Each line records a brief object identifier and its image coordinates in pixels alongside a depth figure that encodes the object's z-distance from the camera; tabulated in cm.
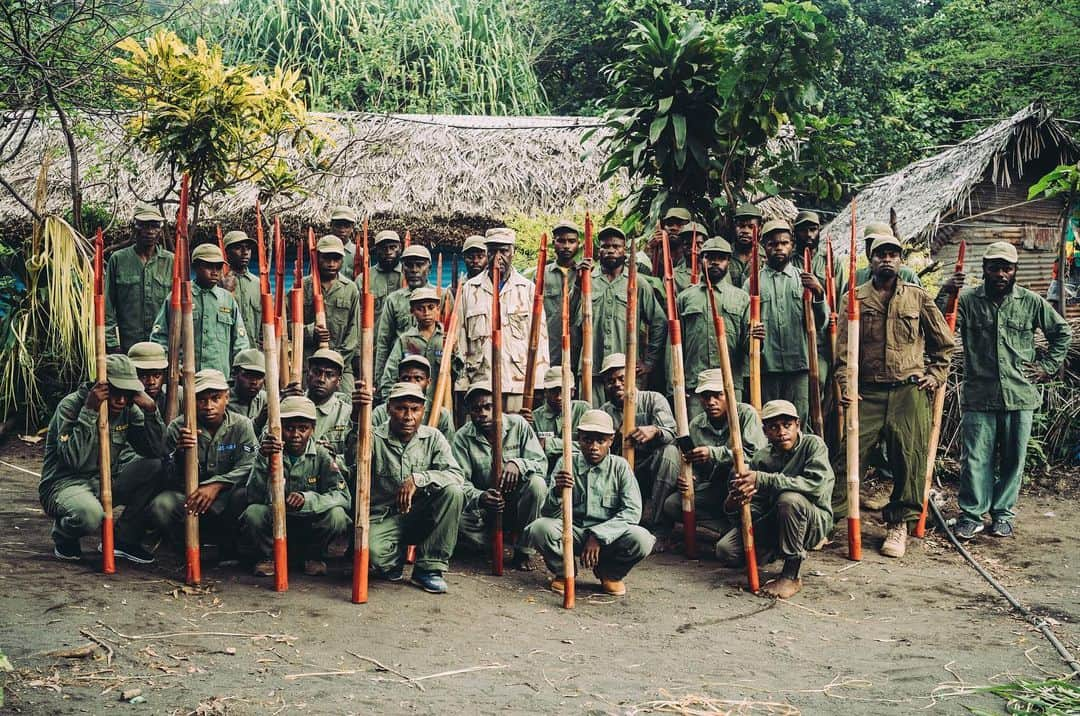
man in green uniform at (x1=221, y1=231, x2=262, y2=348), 768
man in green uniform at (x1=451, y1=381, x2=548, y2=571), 624
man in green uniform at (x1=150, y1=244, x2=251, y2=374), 693
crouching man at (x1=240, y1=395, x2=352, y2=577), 577
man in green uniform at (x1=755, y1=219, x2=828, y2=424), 729
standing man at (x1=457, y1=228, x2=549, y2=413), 714
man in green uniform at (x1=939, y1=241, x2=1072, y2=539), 726
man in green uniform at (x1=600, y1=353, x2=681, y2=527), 671
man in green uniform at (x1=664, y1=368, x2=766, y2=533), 656
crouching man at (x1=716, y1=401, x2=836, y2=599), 603
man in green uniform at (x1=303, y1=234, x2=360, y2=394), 760
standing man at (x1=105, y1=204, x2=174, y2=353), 733
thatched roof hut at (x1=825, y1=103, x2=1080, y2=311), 1105
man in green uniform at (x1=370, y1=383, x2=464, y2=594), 585
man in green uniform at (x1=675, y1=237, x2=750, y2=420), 725
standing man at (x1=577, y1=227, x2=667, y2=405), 735
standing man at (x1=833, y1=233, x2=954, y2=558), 698
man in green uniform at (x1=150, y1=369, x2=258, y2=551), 586
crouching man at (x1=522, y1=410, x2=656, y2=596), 589
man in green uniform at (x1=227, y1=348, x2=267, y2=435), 647
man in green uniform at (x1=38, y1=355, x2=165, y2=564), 580
